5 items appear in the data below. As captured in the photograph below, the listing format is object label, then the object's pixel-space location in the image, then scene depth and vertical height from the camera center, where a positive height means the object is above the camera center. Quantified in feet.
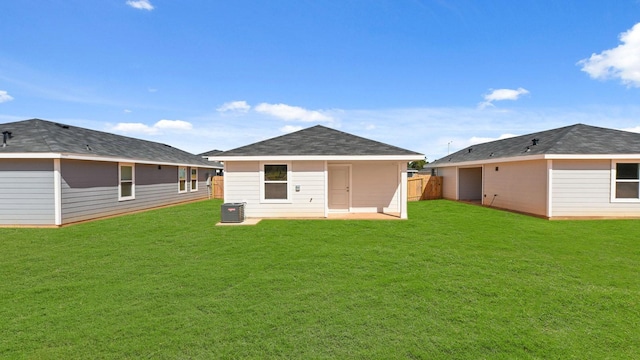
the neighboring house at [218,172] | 83.06 +1.38
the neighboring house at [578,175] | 38.17 +0.43
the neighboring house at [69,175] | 34.01 +0.13
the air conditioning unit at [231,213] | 35.63 -4.70
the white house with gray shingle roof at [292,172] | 37.76 +0.67
